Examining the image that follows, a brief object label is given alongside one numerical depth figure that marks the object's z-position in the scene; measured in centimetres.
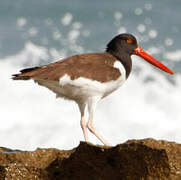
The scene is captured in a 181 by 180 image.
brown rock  800
